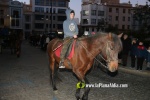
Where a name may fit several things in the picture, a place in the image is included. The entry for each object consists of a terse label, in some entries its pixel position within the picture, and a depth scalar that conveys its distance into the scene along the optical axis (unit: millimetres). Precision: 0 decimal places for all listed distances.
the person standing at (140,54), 14997
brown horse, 6684
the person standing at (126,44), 16517
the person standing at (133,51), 15647
